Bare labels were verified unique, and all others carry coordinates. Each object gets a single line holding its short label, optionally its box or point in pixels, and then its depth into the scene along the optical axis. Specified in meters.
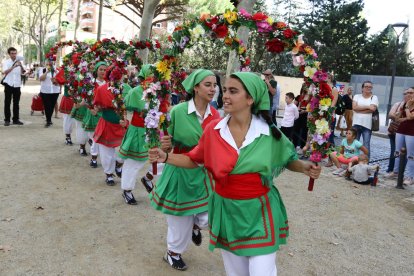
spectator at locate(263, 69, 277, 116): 9.88
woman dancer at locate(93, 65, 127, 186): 6.79
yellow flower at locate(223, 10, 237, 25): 3.92
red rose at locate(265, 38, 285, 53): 3.80
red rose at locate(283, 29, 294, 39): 3.67
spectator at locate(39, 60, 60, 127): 11.83
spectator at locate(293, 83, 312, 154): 10.62
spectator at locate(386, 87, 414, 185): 8.05
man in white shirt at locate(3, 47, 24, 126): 11.88
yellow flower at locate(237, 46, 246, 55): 5.79
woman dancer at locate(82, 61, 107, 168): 7.60
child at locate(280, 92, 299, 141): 10.19
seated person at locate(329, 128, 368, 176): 8.49
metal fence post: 7.84
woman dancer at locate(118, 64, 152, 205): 5.78
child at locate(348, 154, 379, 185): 8.17
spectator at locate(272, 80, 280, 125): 11.06
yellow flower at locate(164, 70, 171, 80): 4.07
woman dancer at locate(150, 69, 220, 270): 4.02
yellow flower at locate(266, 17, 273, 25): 3.82
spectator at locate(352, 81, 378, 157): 8.96
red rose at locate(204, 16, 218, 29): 4.06
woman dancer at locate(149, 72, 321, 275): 2.80
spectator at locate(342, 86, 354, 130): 12.55
